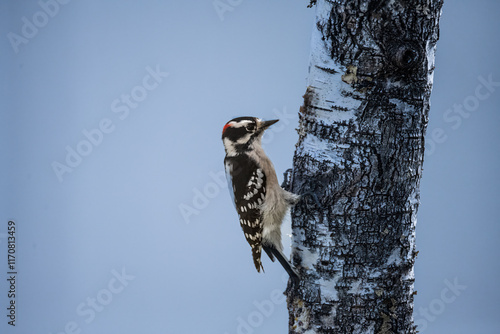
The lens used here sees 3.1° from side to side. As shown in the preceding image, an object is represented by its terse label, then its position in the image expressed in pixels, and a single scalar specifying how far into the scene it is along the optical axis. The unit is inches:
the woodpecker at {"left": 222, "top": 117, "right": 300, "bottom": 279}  295.8
